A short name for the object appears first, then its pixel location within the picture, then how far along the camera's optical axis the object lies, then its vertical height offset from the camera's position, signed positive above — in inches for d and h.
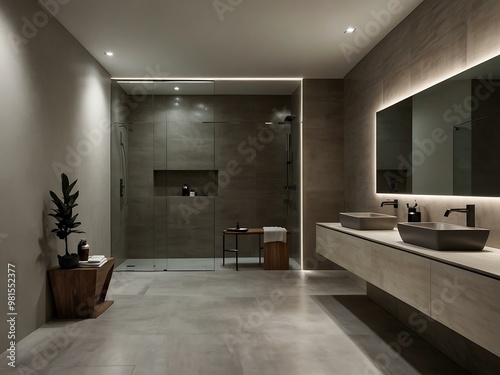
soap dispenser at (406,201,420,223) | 128.3 -9.1
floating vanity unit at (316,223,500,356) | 64.0 -19.6
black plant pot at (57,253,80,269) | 134.8 -25.5
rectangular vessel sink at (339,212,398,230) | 137.6 -12.8
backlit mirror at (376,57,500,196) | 95.1 +14.6
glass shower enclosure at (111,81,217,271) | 208.8 +11.0
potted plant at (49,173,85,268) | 132.0 -10.7
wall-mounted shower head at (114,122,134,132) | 208.8 +33.6
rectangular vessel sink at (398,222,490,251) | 86.0 -11.6
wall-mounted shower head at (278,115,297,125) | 240.4 +42.3
